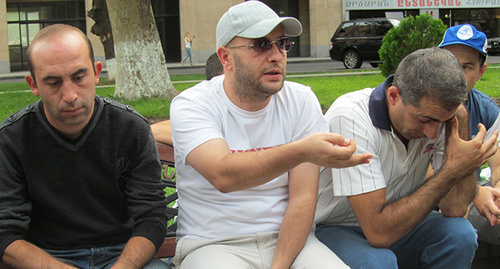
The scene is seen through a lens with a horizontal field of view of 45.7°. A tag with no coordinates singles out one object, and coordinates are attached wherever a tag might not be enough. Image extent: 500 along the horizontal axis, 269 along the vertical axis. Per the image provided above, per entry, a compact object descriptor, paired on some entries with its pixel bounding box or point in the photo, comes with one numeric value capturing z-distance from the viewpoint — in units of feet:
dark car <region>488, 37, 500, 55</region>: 92.89
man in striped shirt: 9.05
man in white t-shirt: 8.65
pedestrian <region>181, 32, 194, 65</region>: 86.84
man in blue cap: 11.35
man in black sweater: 8.33
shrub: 39.42
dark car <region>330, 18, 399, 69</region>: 72.84
